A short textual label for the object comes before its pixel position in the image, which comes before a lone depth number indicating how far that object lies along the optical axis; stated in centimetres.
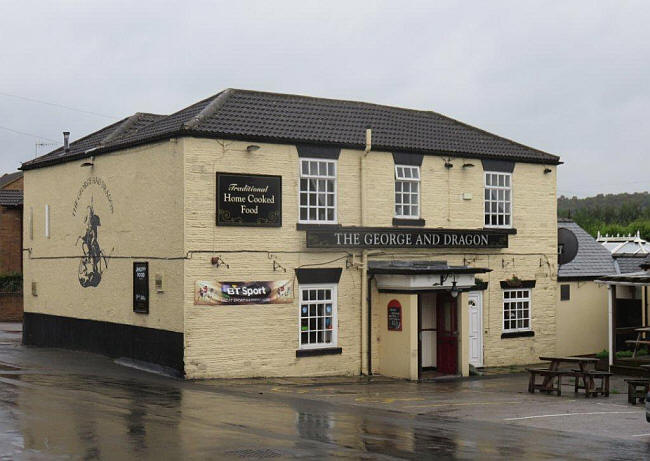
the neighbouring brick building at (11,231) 4728
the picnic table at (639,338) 2527
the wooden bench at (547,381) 2198
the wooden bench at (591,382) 2159
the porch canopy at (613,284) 2719
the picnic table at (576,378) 2169
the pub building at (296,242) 2353
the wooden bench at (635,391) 2028
